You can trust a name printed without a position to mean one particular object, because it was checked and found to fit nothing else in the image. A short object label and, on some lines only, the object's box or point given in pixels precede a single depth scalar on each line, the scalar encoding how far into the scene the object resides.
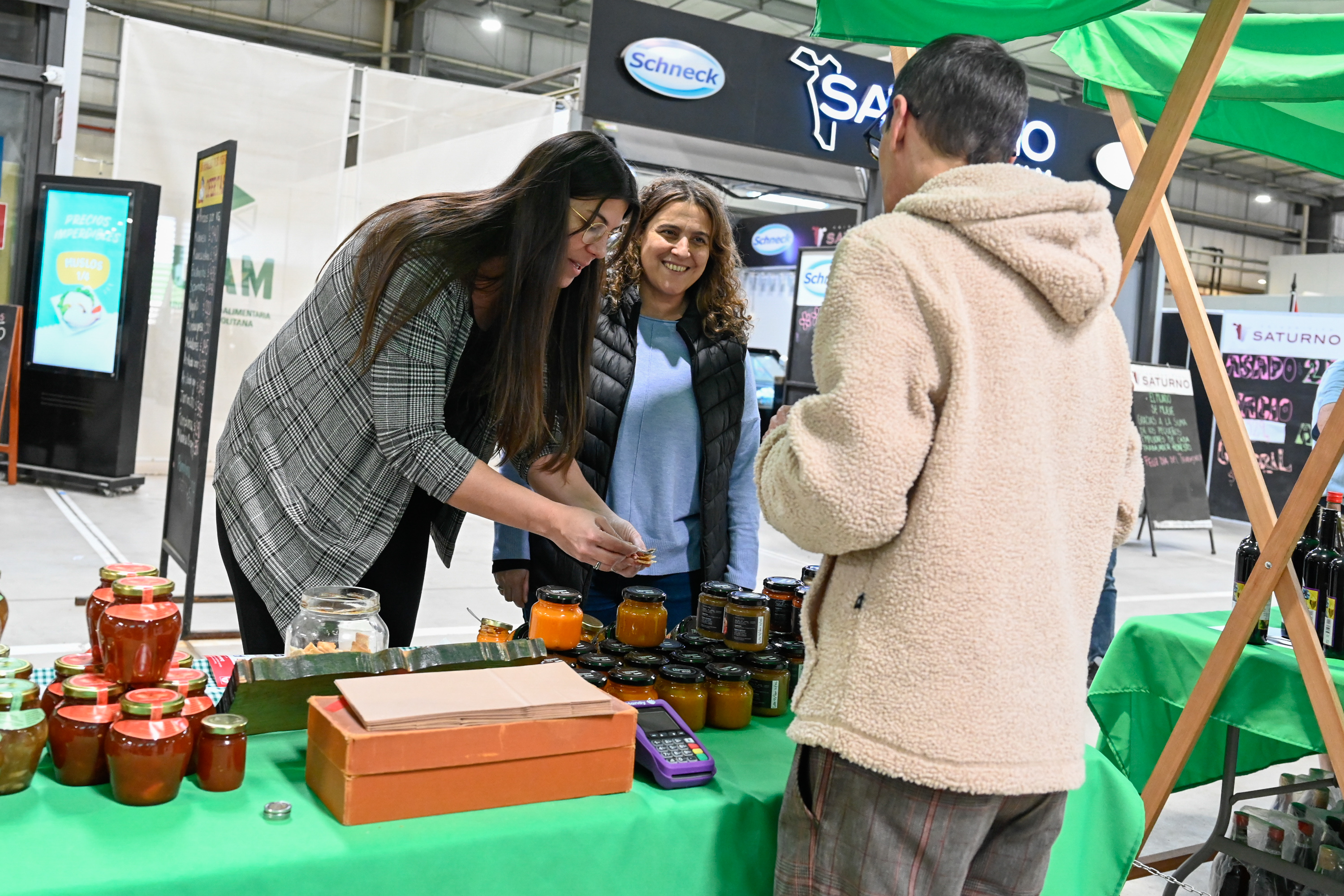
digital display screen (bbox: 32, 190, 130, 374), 6.86
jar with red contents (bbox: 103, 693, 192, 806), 1.14
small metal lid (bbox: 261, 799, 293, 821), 1.16
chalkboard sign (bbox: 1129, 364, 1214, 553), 8.09
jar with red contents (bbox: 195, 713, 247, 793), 1.20
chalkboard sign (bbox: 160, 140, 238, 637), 4.36
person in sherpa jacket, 1.08
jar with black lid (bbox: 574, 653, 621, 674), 1.59
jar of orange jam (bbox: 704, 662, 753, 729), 1.64
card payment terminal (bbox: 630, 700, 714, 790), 1.38
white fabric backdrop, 7.68
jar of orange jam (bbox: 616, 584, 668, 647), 1.79
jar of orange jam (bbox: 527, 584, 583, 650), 1.69
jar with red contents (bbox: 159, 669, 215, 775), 1.22
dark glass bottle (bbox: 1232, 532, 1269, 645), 2.78
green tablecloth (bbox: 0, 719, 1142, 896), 1.05
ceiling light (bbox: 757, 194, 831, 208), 17.80
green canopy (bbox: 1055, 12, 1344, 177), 2.64
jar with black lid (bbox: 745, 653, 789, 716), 1.72
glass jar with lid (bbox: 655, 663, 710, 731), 1.60
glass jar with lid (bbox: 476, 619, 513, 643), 1.72
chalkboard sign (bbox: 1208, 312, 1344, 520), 9.41
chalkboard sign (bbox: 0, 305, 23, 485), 6.64
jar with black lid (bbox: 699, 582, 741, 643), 1.87
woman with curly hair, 2.49
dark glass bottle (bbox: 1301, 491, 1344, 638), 2.60
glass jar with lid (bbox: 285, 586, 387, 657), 1.54
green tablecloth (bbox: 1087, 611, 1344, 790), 2.60
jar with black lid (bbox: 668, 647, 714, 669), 1.70
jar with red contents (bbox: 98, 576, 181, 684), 1.20
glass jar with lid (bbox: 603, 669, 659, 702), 1.57
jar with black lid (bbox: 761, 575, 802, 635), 1.95
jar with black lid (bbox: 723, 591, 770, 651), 1.78
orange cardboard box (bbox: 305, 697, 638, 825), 1.17
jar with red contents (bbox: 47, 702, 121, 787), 1.17
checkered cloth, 1.53
